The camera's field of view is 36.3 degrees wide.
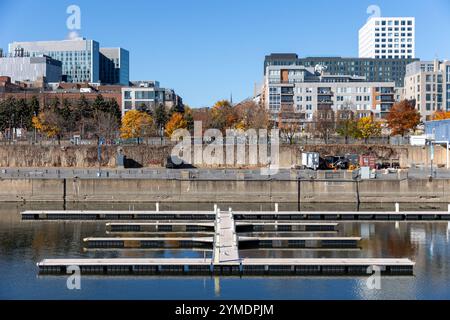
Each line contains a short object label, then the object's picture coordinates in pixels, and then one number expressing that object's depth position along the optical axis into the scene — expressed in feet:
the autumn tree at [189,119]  295.69
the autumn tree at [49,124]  273.75
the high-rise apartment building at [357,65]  464.65
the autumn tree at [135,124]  274.16
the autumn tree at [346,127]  265.34
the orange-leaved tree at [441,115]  303.40
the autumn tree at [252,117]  275.18
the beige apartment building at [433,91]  378.53
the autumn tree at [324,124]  279.49
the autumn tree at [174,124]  282.05
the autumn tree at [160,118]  296.10
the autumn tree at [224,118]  293.02
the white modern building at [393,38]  641.81
